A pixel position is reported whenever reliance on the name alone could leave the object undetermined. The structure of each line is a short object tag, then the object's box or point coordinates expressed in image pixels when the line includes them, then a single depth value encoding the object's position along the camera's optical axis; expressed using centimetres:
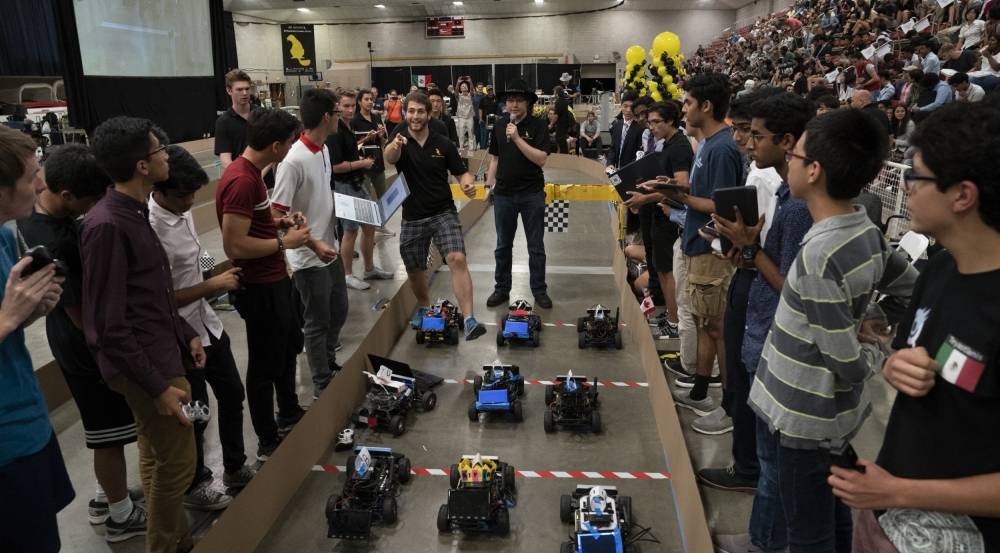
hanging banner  1823
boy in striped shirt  164
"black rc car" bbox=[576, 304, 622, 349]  478
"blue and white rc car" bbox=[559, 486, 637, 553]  258
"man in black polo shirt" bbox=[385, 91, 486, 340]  480
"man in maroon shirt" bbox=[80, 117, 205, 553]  204
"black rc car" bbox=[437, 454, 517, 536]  281
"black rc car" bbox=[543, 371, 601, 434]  367
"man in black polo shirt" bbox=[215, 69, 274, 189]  512
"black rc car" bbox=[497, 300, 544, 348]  478
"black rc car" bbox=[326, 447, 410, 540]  282
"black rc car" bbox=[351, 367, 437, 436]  372
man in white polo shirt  358
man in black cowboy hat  524
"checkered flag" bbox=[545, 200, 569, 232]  755
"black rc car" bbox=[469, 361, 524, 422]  377
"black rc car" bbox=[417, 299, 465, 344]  482
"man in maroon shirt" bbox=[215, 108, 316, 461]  294
